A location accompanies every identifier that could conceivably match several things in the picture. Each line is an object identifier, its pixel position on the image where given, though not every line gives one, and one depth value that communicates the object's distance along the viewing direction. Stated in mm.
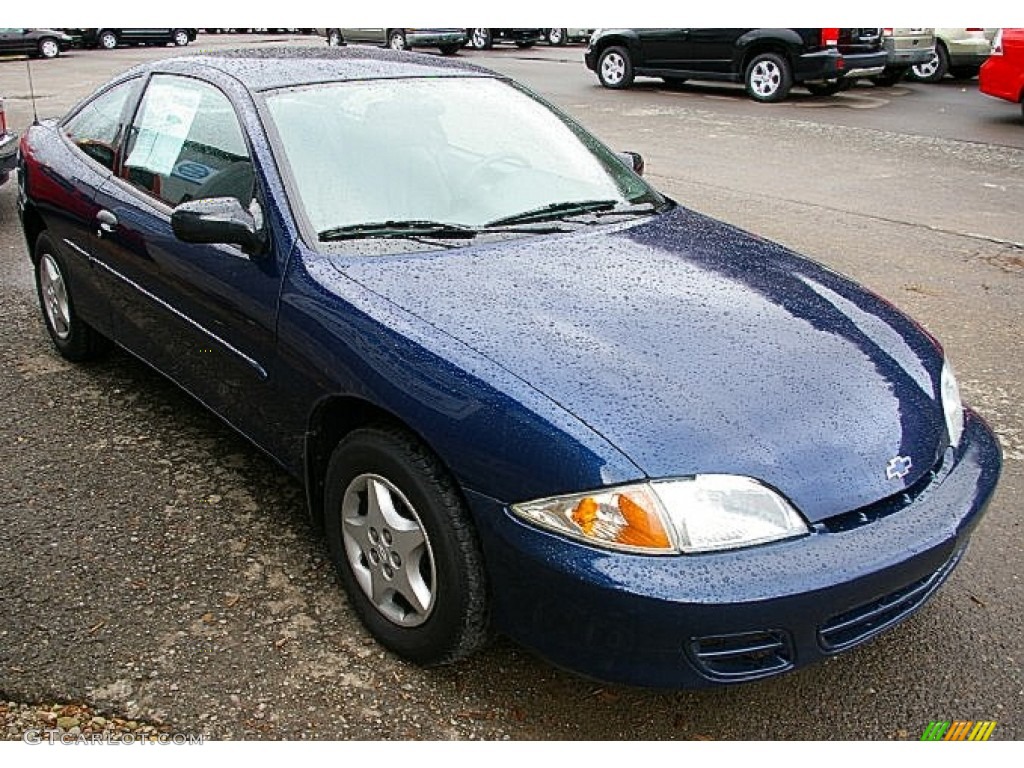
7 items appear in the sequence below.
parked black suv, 13562
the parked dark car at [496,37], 24969
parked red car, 11133
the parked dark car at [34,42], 24705
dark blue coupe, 2223
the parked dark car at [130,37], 28531
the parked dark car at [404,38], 23016
